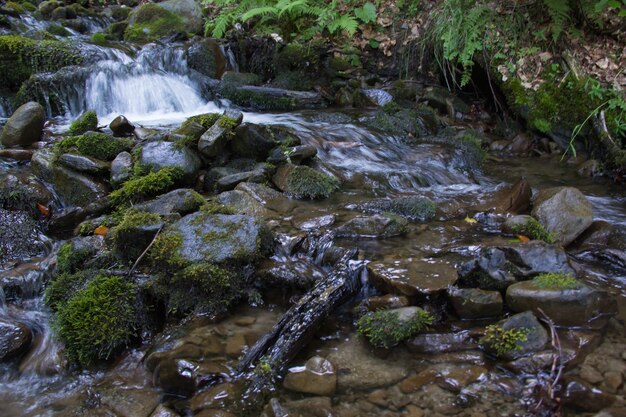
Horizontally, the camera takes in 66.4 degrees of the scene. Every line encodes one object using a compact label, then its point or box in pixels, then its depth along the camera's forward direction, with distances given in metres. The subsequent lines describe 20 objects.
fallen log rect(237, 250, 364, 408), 2.92
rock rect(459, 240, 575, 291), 3.47
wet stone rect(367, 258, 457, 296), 3.47
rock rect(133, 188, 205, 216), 4.48
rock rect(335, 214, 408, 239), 4.41
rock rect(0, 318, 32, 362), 3.36
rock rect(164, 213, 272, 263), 3.75
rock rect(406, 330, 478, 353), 3.09
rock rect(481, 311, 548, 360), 2.93
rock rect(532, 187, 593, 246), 4.41
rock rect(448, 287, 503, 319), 3.29
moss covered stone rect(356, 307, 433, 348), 3.15
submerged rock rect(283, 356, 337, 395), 2.84
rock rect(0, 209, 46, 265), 4.37
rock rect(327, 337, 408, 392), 2.87
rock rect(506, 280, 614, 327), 3.17
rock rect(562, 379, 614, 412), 2.58
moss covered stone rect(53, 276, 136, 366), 3.26
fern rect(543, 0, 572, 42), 6.65
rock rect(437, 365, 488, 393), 2.79
